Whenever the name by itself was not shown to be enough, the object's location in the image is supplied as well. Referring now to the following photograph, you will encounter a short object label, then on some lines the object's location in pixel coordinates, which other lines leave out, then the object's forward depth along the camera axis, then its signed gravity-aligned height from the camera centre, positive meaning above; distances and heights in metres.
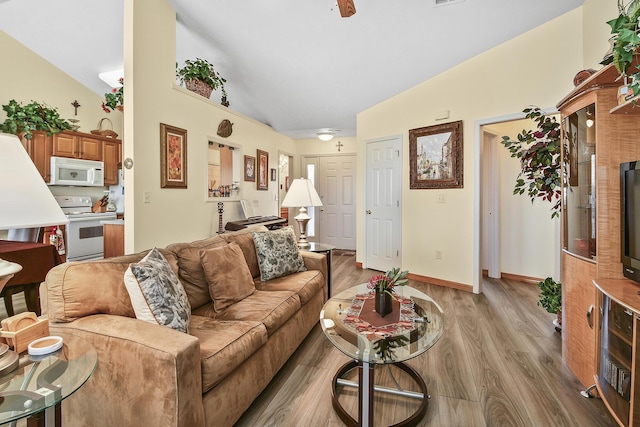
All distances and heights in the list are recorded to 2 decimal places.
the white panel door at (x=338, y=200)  6.82 +0.21
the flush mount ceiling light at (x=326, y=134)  6.09 +1.45
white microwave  4.58 +0.61
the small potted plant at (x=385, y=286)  1.76 -0.43
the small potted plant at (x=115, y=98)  3.68 +1.33
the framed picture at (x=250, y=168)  5.07 +0.69
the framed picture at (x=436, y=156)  3.94 +0.69
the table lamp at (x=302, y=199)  3.43 +0.12
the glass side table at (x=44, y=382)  0.88 -0.52
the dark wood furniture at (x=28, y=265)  2.18 -0.38
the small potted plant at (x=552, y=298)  2.62 -0.75
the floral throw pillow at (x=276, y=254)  2.68 -0.38
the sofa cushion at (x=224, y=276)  2.10 -0.45
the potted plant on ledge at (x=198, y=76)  3.74 +1.60
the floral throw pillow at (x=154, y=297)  1.49 -0.41
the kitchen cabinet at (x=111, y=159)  5.41 +0.90
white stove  4.58 -0.26
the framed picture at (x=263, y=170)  5.48 +0.71
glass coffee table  1.46 -0.63
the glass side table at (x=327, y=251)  3.29 -0.43
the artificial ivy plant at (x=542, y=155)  2.65 +0.45
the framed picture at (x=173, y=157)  3.29 +0.59
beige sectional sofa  1.25 -0.64
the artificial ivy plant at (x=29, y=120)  4.18 +1.26
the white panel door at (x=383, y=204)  4.64 +0.08
